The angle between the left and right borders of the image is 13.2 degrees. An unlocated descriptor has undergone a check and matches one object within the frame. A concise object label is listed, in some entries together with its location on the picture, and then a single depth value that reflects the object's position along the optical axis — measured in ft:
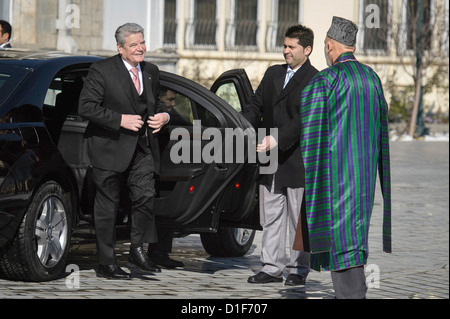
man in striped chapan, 34.41
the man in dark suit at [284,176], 46.78
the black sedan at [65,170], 42.83
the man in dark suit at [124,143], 44.99
